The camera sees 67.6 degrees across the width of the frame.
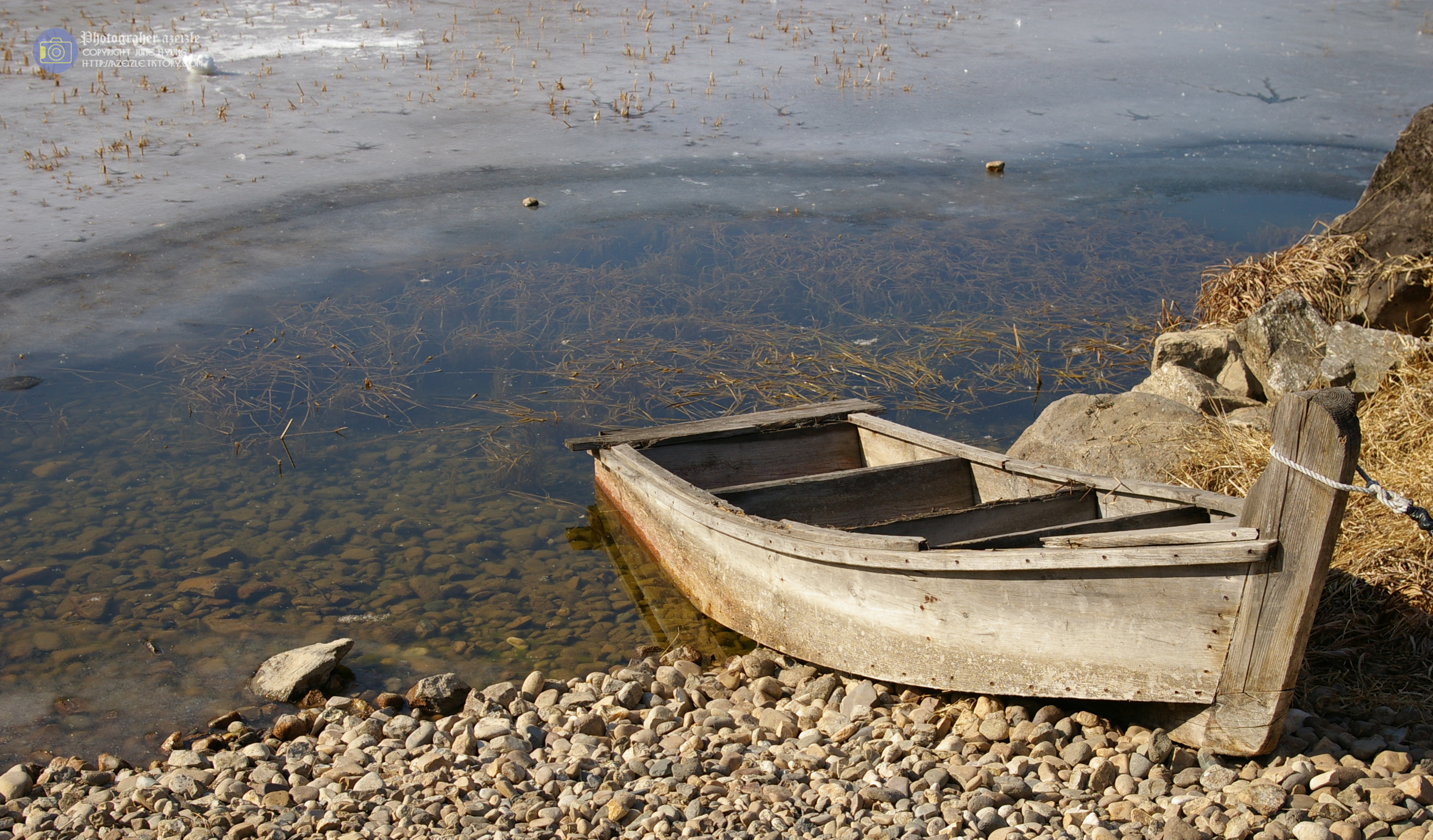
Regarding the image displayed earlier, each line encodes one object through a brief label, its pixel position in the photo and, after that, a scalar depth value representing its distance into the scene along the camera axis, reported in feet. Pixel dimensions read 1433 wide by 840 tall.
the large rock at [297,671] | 15.29
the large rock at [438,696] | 15.02
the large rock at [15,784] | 12.73
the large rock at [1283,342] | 22.66
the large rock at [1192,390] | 22.07
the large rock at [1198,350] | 24.28
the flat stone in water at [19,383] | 24.34
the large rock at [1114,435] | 18.93
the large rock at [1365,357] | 20.72
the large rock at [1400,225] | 23.88
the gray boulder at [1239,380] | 24.03
